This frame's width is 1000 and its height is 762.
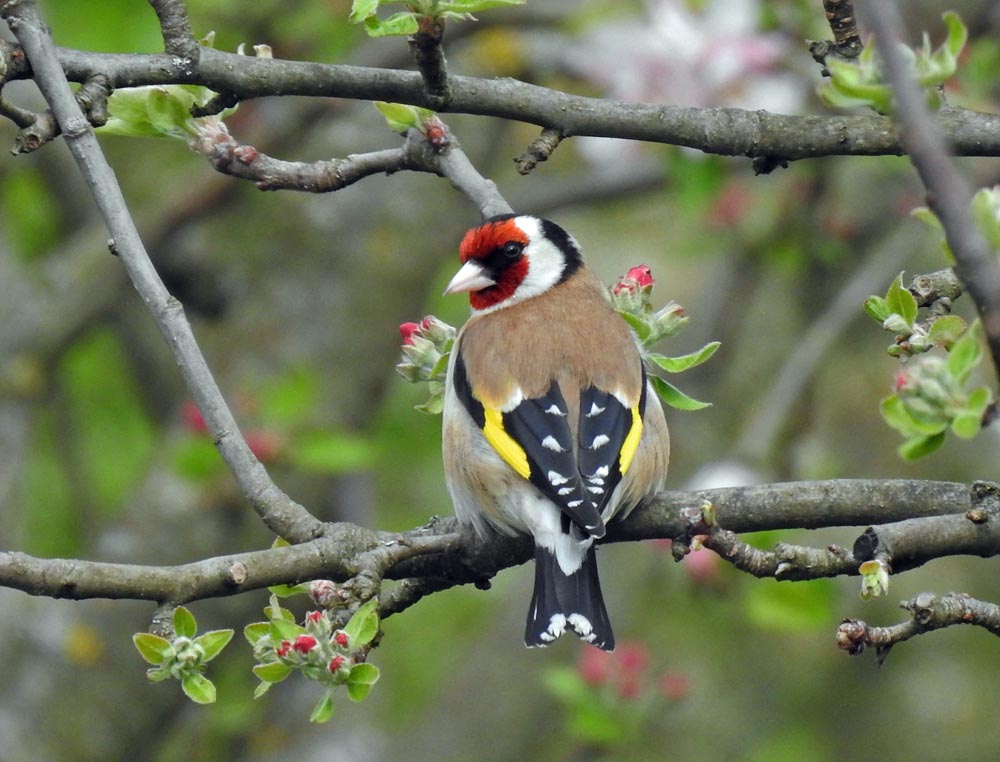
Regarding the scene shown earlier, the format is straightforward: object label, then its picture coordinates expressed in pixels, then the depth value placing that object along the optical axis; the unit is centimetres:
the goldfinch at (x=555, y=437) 682
